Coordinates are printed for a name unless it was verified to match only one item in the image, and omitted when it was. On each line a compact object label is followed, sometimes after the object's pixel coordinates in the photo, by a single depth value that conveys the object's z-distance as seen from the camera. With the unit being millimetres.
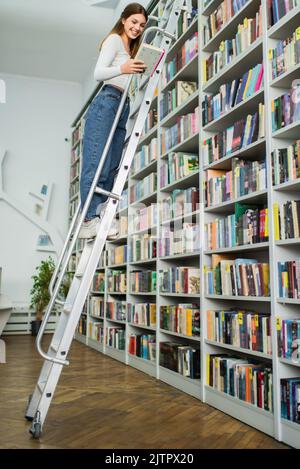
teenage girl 2100
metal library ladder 1942
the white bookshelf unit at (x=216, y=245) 2188
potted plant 6246
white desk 5045
